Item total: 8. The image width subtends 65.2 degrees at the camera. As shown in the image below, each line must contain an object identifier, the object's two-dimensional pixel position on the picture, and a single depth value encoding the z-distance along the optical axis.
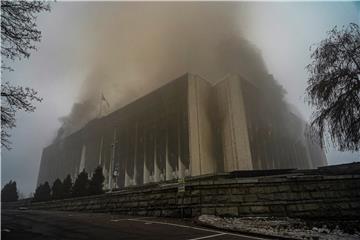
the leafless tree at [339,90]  12.42
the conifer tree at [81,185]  33.95
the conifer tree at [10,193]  52.87
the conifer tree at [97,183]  32.12
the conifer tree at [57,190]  38.09
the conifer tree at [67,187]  36.96
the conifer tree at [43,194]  41.51
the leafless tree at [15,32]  7.02
